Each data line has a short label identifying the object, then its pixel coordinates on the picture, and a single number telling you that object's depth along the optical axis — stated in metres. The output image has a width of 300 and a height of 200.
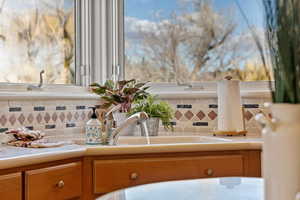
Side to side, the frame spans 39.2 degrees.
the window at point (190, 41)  2.86
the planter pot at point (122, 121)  2.66
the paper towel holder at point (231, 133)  2.52
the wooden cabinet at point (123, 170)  1.79
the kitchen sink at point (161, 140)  2.58
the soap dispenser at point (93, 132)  2.33
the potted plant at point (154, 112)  2.67
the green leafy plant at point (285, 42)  0.97
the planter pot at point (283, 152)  0.96
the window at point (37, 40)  2.45
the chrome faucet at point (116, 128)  2.35
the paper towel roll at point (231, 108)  2.54
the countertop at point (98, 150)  1.68
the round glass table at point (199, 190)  1.27
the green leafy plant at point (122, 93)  2.70
